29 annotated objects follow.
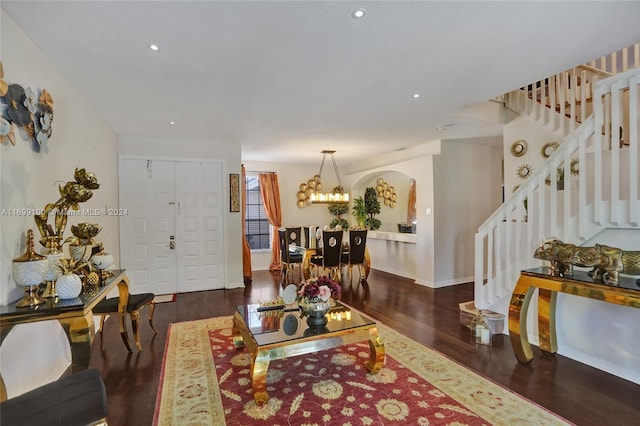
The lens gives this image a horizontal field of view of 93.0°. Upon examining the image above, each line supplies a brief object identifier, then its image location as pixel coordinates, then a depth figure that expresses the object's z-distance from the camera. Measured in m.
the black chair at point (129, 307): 2.89
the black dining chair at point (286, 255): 6.17
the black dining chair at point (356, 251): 5.80
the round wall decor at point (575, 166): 3.56
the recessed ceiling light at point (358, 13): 1.95
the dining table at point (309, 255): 5.76
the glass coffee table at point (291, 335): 2.16
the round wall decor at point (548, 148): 4.00
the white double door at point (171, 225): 5.00
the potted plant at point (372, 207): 7.41
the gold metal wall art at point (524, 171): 4.25
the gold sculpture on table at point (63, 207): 2.11
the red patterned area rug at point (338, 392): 1.99
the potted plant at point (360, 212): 7.56
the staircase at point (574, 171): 2.52
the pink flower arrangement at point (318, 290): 2.62
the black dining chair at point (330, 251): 5.49
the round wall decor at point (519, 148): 4.30
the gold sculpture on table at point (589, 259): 2.23
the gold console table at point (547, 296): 2.15
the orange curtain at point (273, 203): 7.38
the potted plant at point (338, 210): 8.05
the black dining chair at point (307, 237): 6.16
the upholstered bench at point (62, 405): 1.24
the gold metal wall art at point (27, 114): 1.91
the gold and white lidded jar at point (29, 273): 1.87
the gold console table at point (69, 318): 1.74
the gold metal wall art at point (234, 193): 5.53
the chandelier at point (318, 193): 6.73
